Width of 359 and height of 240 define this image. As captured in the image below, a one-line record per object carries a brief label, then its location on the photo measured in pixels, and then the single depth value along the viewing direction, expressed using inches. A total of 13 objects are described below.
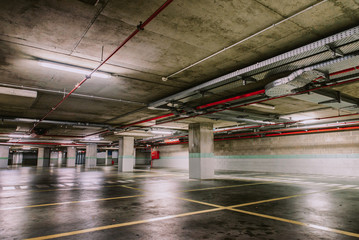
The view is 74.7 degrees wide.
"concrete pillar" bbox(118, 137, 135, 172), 884.0
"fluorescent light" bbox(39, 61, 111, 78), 238.8
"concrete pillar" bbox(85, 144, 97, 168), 1272.1
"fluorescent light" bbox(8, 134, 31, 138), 828.9
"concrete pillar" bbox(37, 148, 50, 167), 1522.9
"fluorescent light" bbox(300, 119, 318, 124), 547.8
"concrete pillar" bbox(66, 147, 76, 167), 1477.6
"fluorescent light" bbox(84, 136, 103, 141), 973.4
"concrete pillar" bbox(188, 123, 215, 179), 569.6
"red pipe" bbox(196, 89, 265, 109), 315.6
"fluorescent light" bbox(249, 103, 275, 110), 408.5
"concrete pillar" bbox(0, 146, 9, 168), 1210.0
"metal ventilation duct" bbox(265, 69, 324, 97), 229.1
